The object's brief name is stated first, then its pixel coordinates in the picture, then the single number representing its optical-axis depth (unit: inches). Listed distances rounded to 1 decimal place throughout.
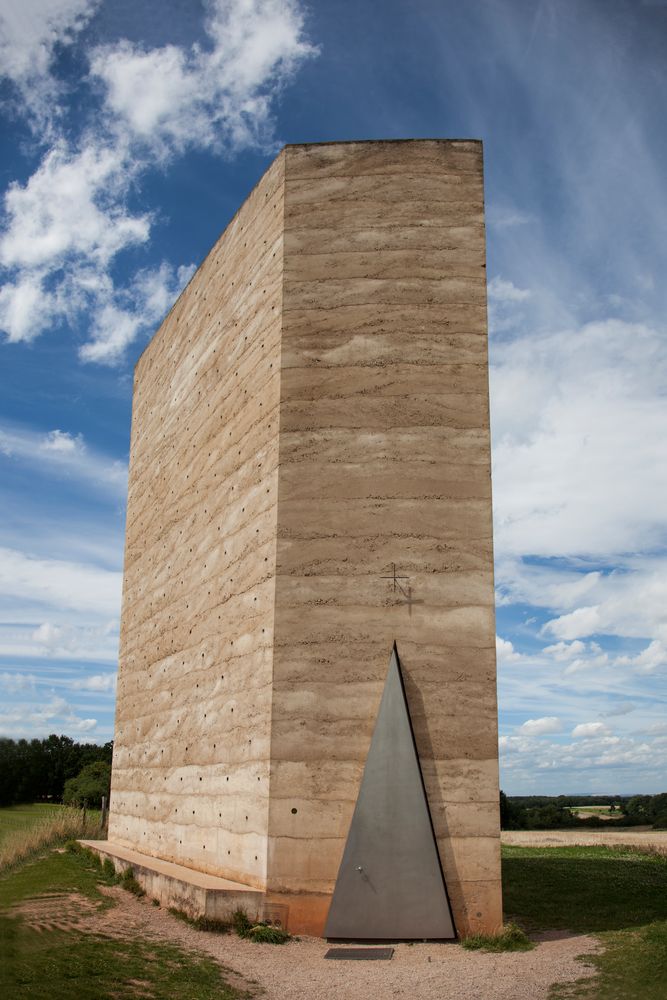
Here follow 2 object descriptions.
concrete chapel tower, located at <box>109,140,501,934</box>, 425.4
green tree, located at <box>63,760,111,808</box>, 1104.0
